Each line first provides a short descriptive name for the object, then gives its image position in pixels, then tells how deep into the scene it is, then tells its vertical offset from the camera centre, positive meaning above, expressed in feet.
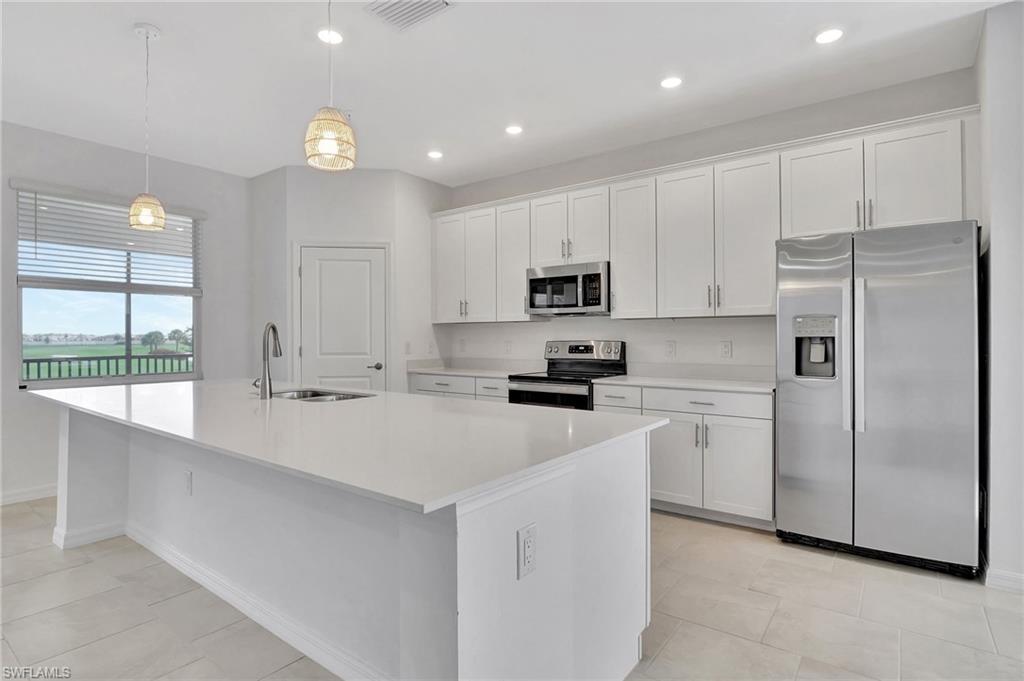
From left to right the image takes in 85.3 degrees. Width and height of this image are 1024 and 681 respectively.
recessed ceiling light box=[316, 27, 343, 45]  9.07 +5.09
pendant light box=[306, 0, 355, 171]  7.09 +2.65
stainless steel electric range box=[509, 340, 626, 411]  13.12 -0.83
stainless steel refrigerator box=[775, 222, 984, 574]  8.71 -0.91
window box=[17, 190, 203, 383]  13.39 +1.37
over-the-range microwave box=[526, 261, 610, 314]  13.79 +1.36
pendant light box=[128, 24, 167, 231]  9.60 +2.27
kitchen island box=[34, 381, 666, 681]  4.31 -1.89
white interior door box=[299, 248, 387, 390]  16.35 +0.79
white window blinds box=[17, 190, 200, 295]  13.33 +2.53
